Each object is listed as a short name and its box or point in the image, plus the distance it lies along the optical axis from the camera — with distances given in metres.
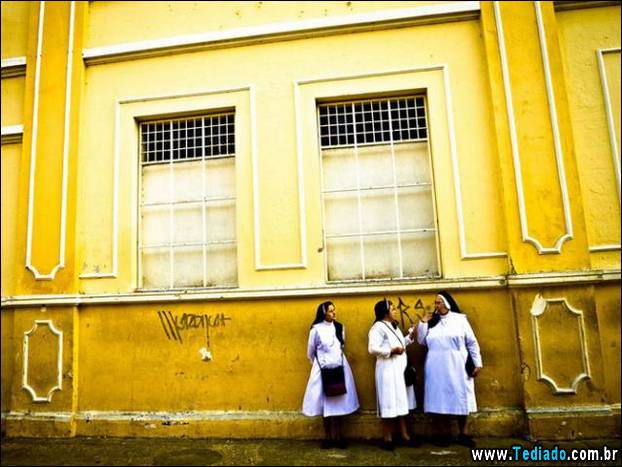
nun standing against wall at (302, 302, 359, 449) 5.58
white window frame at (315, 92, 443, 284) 6.36
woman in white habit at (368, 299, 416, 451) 5.39
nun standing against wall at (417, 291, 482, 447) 5.39
